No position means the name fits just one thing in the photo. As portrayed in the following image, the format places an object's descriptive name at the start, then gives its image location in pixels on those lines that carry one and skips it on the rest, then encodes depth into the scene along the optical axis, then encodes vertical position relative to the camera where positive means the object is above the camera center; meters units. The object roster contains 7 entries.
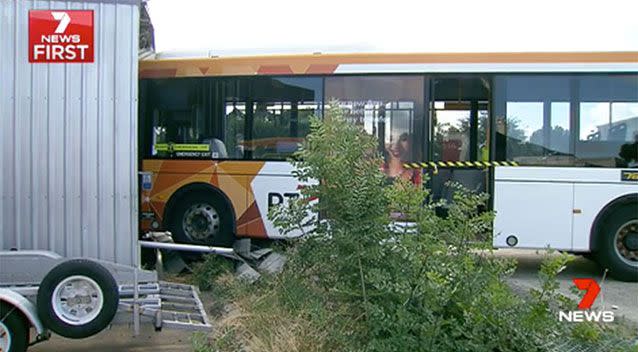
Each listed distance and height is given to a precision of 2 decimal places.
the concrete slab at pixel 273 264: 6.33 -1.19
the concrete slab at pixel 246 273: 6.76 -1.31
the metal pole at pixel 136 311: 4.84 -1.20
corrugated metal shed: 5.41 +0.18
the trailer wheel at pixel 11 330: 4.66 -1.31
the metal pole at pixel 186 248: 6.17 -0.89
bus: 8.73 +0.39
